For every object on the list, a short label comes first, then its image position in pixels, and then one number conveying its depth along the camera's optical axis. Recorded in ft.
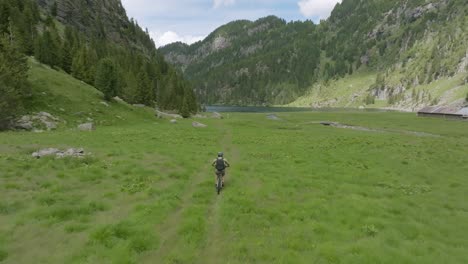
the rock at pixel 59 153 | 88.82
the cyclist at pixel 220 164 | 70.79
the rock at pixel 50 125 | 165.33
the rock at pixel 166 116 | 289.27
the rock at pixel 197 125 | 236.04
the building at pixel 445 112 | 375.41
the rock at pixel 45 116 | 171.36
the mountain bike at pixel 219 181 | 70.25
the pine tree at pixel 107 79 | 245.86
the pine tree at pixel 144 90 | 351.46
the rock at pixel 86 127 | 167.12
